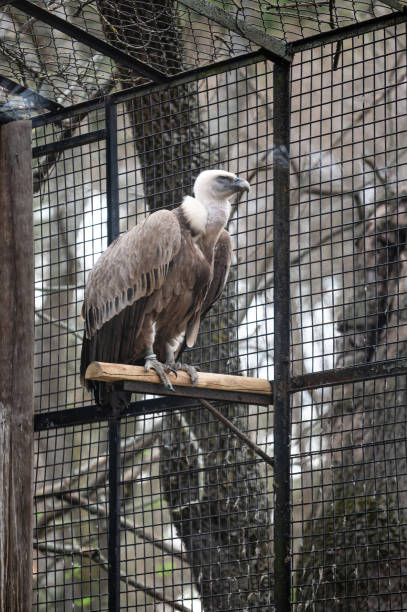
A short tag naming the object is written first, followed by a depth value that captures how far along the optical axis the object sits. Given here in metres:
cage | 7.45
